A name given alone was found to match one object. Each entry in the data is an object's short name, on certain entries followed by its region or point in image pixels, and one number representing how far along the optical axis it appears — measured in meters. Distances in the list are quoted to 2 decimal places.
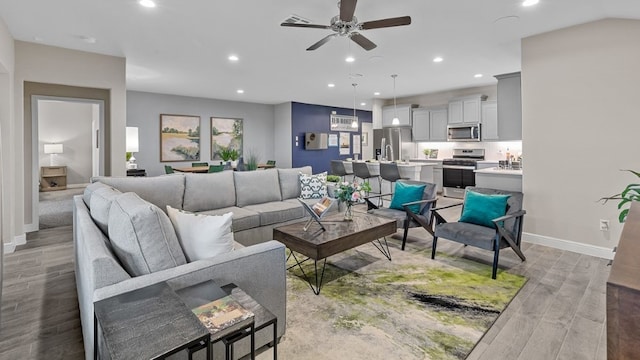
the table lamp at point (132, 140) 6.15
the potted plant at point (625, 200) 2.52
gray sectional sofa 1.42
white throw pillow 1.80
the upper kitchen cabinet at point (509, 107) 4.93
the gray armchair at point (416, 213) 3.79
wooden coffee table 2.72
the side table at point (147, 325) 1.00
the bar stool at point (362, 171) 6.79
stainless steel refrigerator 8.60
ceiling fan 2.74
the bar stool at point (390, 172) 6.09
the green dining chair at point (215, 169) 6.47
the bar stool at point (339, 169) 7.41
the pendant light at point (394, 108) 8.27
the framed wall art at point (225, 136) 9.01
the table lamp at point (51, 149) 8.28
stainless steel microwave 7.25
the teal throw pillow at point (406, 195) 4.09
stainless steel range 7.41
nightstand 8.08
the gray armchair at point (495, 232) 3.04
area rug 2.00
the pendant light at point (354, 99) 7.17
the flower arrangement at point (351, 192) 3.25
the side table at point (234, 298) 1.22
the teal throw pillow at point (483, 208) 3.38
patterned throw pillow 4.75
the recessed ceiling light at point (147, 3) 3.12
